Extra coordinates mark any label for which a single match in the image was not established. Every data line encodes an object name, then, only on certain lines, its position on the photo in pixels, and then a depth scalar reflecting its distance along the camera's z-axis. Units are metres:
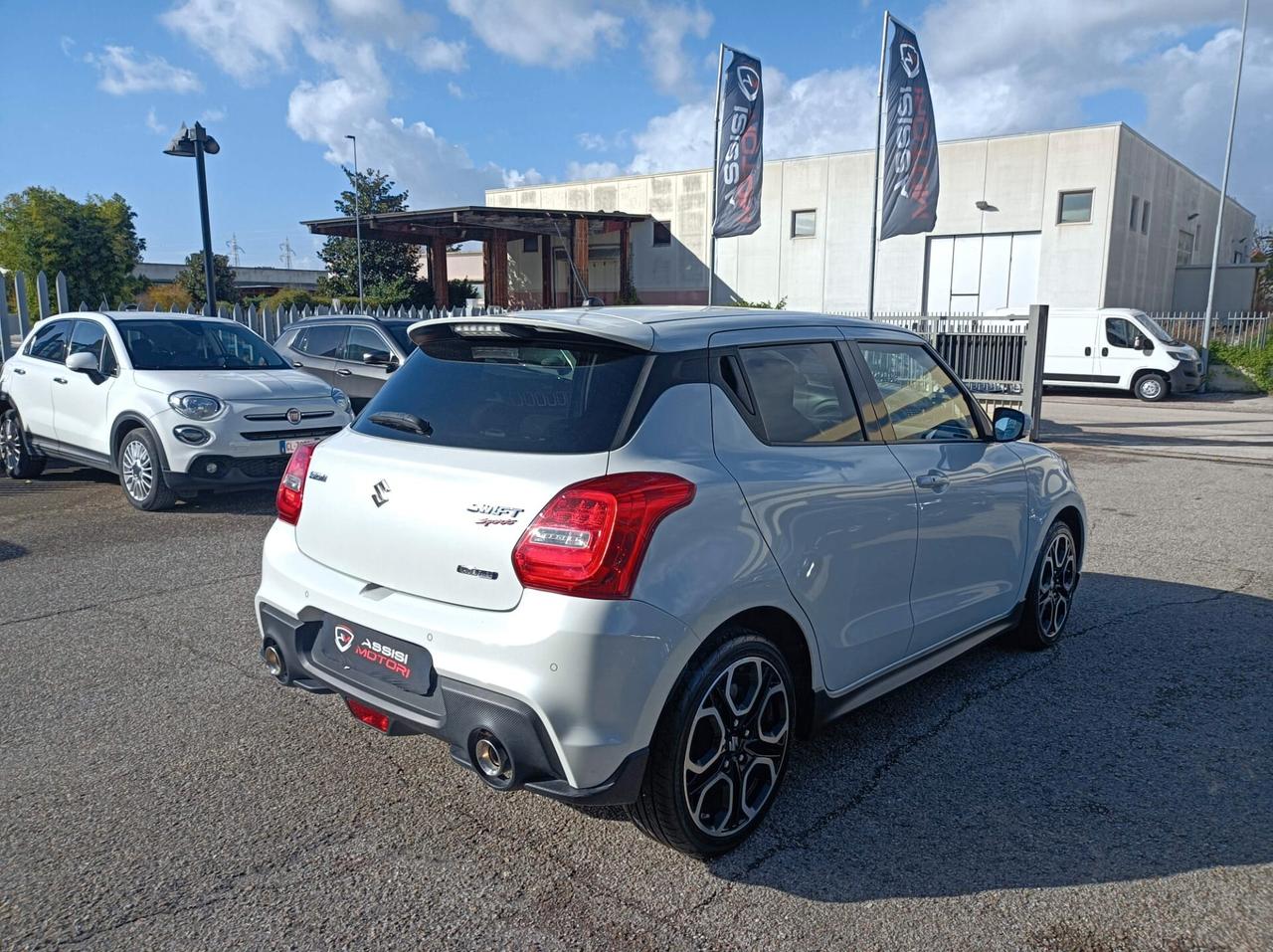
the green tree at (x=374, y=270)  43.94
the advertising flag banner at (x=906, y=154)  16.59
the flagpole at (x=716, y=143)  17.70
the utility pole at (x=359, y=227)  31.53
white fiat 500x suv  7.96
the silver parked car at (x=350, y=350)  11.74
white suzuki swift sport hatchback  2.66
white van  22.38
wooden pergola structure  31.95
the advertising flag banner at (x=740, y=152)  17.69
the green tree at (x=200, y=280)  49.66
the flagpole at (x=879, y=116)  16.55
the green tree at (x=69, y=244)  41.22
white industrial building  29.80
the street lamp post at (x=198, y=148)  13.13
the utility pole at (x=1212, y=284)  25.28
